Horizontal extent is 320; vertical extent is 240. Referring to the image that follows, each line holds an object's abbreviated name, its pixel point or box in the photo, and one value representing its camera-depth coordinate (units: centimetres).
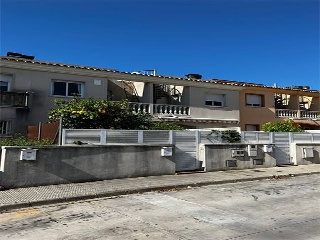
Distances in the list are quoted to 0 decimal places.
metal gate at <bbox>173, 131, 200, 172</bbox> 1071
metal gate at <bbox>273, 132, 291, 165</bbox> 1341
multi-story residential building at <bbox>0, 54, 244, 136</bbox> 1365
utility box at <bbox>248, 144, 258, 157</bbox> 1212
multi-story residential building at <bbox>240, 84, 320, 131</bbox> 2079
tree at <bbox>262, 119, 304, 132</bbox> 1525
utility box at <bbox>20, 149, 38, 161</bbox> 775
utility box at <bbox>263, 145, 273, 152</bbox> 1260
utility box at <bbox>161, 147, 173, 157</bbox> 1005
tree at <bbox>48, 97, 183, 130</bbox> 1055
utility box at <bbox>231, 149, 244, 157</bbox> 1165
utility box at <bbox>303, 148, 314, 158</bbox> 1393
